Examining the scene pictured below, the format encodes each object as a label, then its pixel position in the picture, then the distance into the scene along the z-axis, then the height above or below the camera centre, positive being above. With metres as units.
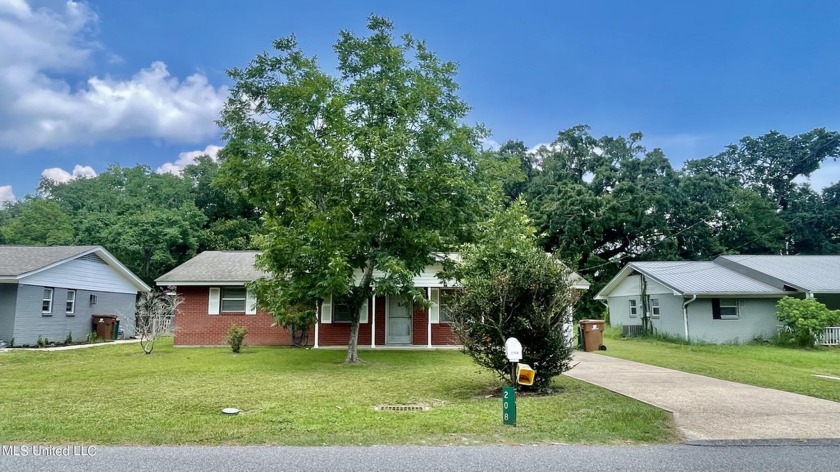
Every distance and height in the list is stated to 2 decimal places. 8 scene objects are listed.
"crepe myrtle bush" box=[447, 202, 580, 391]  8.16 -0.28
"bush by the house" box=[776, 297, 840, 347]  17.98 -0.78
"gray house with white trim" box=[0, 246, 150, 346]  17.12 +0.27
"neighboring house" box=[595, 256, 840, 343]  20.38 +0.22
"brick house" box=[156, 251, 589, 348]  18.31 -0.74
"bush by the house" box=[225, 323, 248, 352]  15.68 -1.22
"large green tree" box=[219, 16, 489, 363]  12.25 +3.28
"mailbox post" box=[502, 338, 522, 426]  6.04 -1.28
